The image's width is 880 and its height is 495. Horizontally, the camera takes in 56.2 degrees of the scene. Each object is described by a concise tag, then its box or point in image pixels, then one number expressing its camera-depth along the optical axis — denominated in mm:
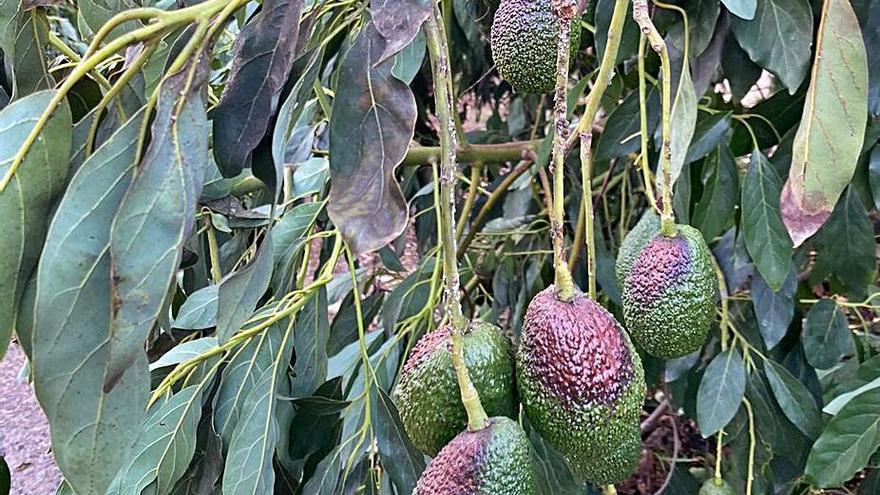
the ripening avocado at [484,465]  525
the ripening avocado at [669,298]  738
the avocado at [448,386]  598
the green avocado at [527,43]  728
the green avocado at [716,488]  1055
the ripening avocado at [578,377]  573
